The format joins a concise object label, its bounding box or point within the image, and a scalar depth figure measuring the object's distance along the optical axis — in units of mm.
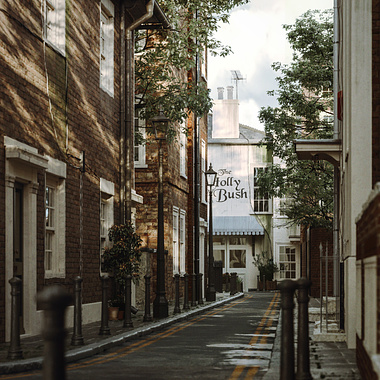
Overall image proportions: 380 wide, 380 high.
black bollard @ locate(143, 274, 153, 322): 16984
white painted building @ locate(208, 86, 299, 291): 48500
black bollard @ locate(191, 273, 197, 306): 24792
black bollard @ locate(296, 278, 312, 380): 7297
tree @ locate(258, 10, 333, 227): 28766
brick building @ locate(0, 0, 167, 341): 12336
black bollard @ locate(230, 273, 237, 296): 36656
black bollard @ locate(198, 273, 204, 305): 26256
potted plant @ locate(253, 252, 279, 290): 46812
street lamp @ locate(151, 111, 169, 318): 18438
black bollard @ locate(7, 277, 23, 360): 9625
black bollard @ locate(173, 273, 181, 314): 20266
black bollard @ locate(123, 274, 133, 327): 15109
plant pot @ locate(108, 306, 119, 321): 17609
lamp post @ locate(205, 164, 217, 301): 28578
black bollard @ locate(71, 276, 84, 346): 11602
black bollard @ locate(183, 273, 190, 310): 21703
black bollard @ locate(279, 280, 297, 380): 6699
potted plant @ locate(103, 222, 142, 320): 18200
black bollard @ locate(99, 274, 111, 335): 13305
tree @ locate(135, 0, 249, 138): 23891
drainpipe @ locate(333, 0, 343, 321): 18625
